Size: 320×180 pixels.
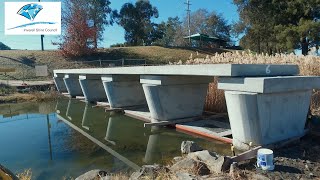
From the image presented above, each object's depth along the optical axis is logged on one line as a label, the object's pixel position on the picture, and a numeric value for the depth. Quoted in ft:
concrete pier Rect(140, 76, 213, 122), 22.66
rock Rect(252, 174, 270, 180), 10.64
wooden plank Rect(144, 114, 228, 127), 22.85
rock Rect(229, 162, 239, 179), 10.77
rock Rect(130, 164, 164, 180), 11.43
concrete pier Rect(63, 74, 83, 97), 49.49
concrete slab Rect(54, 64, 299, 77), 14.63
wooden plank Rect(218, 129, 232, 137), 18.84
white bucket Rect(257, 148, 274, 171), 11.40
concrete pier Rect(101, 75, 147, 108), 31.56
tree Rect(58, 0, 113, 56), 83.10
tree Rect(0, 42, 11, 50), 169.10
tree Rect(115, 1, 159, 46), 117.64
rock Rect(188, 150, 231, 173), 11.43
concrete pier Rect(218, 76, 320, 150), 14.05
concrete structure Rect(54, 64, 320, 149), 14.13
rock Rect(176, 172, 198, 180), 10.57
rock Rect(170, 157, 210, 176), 11.54
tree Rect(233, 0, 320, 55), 54.82
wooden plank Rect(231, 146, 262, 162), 11.89
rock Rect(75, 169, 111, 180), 12.06
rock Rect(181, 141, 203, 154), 14.90
